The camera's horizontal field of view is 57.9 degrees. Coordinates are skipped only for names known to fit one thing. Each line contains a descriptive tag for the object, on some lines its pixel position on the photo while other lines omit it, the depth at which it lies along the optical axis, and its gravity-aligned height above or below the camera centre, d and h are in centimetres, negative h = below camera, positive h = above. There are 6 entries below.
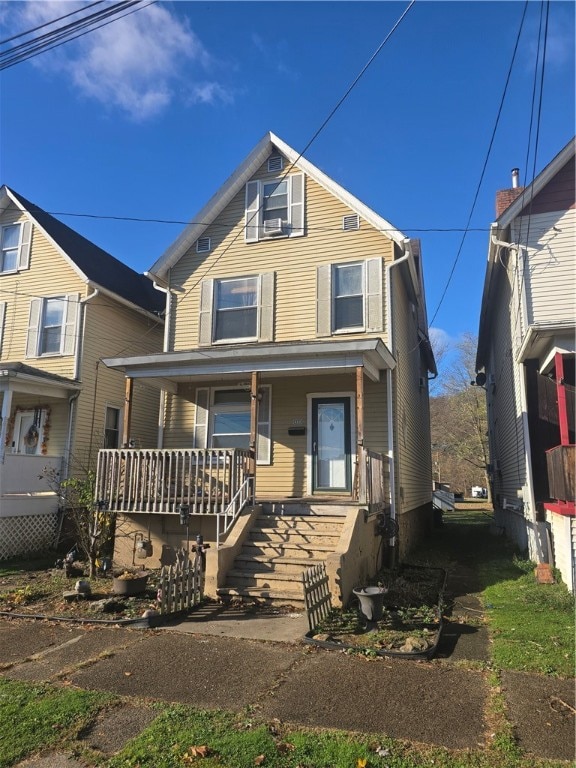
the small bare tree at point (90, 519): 977 -80
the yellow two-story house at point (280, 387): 925 +223
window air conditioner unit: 1305 +636
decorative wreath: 1475 +120
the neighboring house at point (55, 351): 1320 +371
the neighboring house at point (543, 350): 900 +269
